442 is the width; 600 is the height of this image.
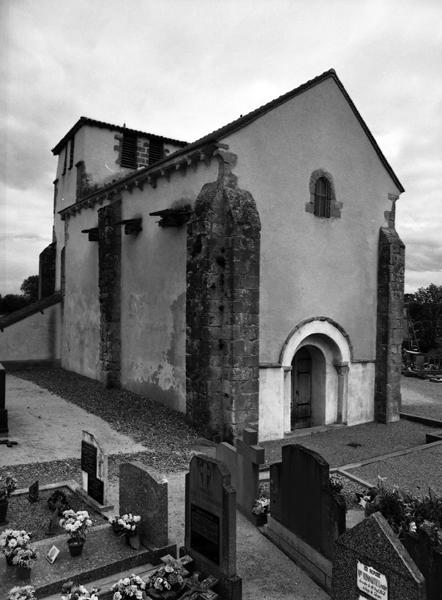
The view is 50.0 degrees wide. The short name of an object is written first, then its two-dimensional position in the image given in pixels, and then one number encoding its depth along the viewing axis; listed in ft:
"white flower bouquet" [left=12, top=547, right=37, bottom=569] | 16.43
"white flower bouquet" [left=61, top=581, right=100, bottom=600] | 14.65
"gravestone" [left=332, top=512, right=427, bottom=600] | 11.35
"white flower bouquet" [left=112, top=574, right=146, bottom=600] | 15.39
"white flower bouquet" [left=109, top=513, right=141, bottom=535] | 18.65
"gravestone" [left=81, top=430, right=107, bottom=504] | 23.26
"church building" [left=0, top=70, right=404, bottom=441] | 36.35
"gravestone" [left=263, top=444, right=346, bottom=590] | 18.02
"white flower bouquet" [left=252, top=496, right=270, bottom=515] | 22.80
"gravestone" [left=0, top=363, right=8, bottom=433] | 36.35
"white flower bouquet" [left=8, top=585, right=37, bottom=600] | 14.57
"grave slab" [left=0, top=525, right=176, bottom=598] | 16.46
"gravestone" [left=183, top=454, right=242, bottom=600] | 16.62
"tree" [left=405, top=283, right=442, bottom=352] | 102.27
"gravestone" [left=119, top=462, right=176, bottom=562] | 18.78
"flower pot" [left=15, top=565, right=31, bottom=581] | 16.46
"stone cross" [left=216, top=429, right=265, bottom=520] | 23.84
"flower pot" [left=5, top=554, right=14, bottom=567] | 17.03
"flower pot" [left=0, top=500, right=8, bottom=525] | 21.44
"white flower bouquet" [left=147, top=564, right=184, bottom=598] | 16.16
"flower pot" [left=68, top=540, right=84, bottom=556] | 17.94
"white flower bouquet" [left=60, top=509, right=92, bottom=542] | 18.04
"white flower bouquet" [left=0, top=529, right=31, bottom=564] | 17.02
